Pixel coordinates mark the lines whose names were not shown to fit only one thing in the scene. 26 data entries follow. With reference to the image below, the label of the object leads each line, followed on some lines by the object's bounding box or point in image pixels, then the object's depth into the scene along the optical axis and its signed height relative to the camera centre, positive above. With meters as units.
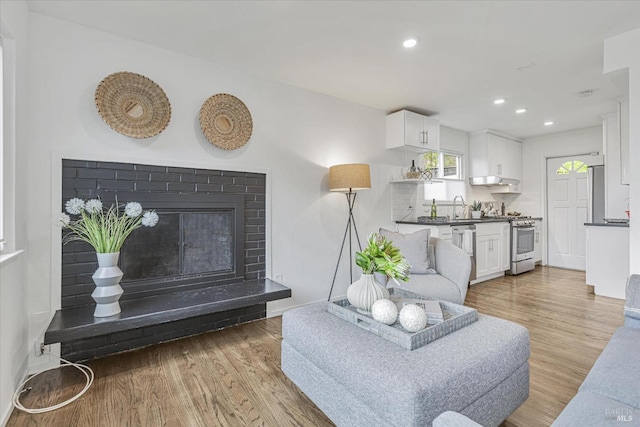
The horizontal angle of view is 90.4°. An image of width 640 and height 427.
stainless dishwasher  4.25 -0.33
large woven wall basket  2.40 +0.86
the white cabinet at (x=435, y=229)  4.07 -0.20
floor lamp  3.41 +0.40
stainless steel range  5.16 -0.51
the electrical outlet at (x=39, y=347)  2.17 -0.92
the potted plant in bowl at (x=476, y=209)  5.46 +0.09
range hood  5.48 +0.59
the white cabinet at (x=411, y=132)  4.19 +1.11
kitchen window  5.09 +0.83
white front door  5.48 +0.09
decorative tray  1.46 -0.57
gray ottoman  1.18 -0.66
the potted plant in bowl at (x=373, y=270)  1.81 -0.33
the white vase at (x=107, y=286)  2.14 -0.49
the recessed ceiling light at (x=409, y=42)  2.55 +1.40
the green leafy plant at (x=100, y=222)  2.15 -0.06
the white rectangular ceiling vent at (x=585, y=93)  3.67 +1.43
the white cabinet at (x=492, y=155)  5.44 +1.04
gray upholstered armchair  2.85 -0.51
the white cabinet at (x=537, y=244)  5.64 -0.54
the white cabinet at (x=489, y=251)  4.61 -0.56
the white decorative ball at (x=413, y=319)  1.52 -0.50
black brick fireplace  2.32 -0.30
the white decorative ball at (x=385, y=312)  1.63 -0.51
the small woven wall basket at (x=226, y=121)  2.86 +0.86
